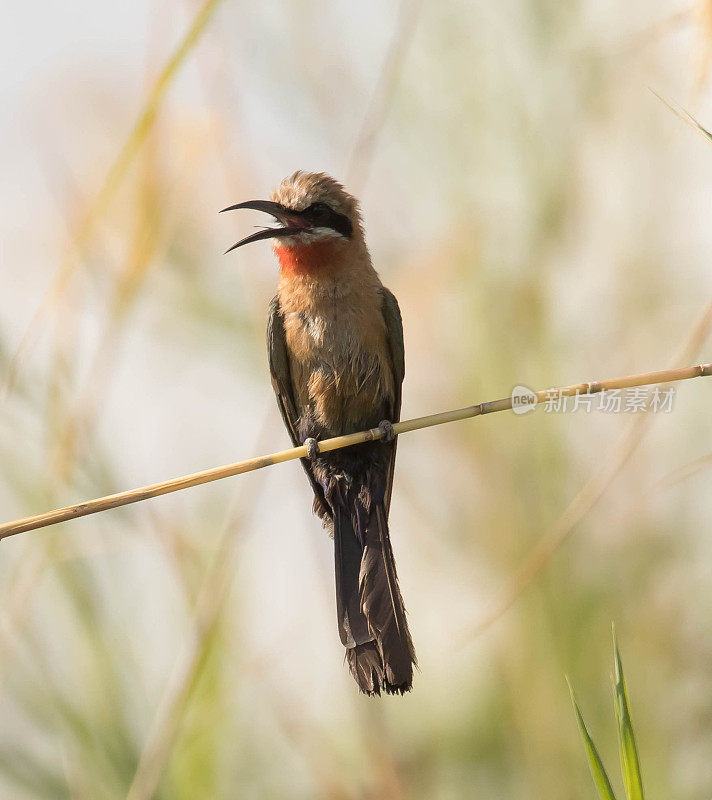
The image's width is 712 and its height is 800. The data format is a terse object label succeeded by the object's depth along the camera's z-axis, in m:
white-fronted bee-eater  7.17
